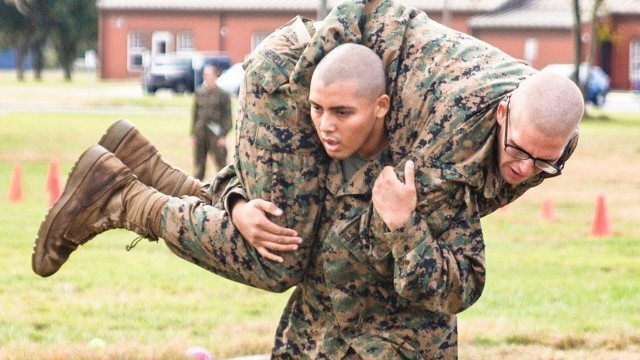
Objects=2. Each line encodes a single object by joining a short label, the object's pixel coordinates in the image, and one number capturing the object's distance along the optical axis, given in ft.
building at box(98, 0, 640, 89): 185.98
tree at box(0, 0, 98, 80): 227.20
